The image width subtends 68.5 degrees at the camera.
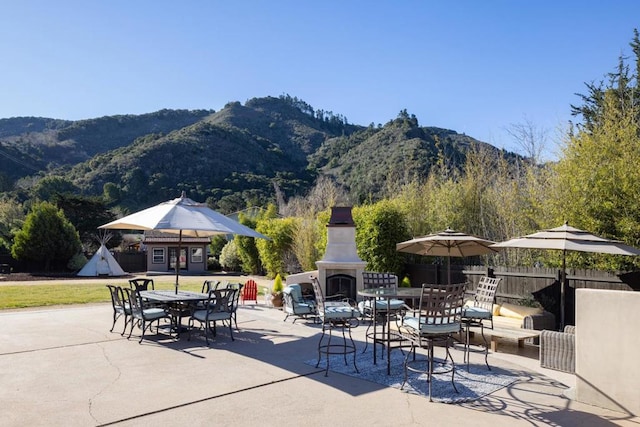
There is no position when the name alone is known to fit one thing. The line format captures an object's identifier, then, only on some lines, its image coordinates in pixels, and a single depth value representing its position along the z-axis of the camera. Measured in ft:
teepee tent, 83.79
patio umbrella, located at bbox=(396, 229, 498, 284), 25.19
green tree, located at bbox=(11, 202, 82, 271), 85.05
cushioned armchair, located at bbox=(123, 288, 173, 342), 25.14
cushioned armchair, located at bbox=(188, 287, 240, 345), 25.85
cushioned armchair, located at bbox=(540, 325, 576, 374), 19.30
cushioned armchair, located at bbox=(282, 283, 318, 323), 32.30
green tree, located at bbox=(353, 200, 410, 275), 40.40
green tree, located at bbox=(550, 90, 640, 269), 27.22
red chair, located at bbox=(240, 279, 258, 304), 43.90
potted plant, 40.34
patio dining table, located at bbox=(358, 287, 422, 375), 19.34
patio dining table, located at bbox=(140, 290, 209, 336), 26.48
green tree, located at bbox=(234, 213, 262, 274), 80.07
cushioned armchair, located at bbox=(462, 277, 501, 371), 22.23
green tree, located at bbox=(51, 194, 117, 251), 110.83
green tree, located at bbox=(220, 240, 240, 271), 92.84
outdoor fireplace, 37.04
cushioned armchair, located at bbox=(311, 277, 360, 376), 22.08
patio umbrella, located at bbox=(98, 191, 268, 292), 25.17
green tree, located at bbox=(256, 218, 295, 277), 64.03
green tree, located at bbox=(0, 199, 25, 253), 99.27
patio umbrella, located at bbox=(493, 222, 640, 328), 21.57
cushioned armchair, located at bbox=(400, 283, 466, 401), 16.97
